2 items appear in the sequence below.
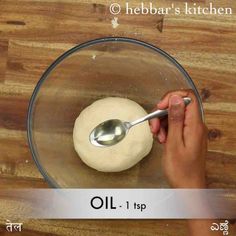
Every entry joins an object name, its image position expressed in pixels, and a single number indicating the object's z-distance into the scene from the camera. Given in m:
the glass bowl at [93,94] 0.61
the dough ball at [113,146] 0.61
